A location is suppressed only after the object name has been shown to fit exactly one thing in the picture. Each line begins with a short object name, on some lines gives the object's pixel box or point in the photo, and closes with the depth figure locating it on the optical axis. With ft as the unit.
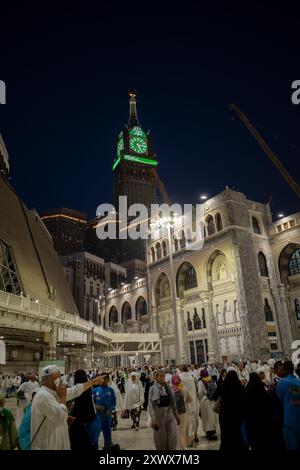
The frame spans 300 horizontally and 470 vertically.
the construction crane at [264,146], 175.01
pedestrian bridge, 59.41
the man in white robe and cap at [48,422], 13.32
